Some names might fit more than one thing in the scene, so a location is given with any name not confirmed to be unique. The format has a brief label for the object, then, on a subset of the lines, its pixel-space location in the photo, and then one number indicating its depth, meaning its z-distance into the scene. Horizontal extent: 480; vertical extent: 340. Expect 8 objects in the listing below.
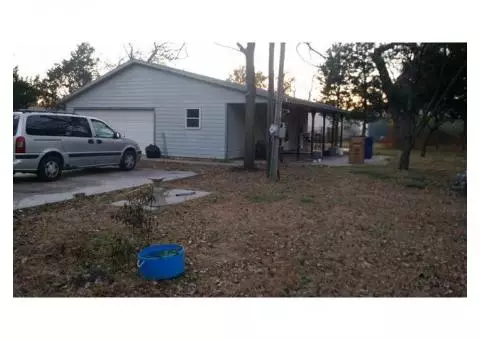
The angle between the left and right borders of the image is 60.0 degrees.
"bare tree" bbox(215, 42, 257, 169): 11.95
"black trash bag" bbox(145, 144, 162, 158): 15.95
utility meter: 10.16
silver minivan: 8.84
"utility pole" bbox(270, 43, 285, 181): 9.84
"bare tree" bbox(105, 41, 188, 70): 28.28
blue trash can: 17.59
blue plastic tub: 4.02
